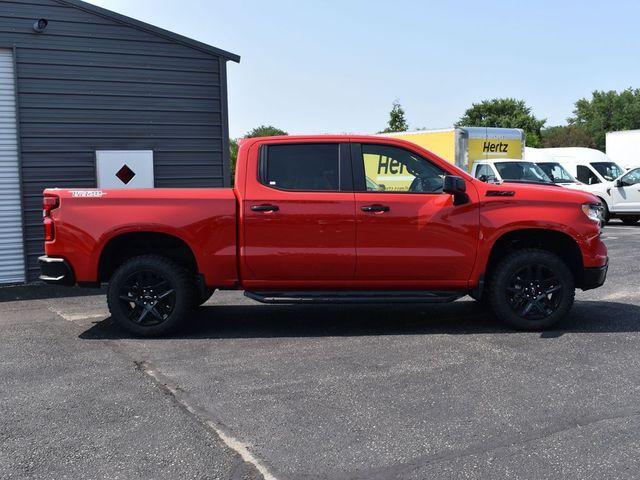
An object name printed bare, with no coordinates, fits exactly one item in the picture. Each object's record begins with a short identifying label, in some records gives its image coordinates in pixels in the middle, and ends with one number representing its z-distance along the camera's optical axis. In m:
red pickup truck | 6.23
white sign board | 10.35
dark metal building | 9.88
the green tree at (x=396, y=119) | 39.00
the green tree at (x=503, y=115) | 71.44
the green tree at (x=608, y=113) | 83.81
